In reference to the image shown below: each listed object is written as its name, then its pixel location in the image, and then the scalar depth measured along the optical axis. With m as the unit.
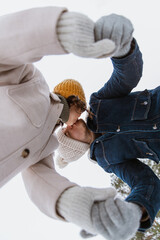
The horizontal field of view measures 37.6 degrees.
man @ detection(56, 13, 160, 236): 0.91
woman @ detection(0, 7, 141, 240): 0.52
